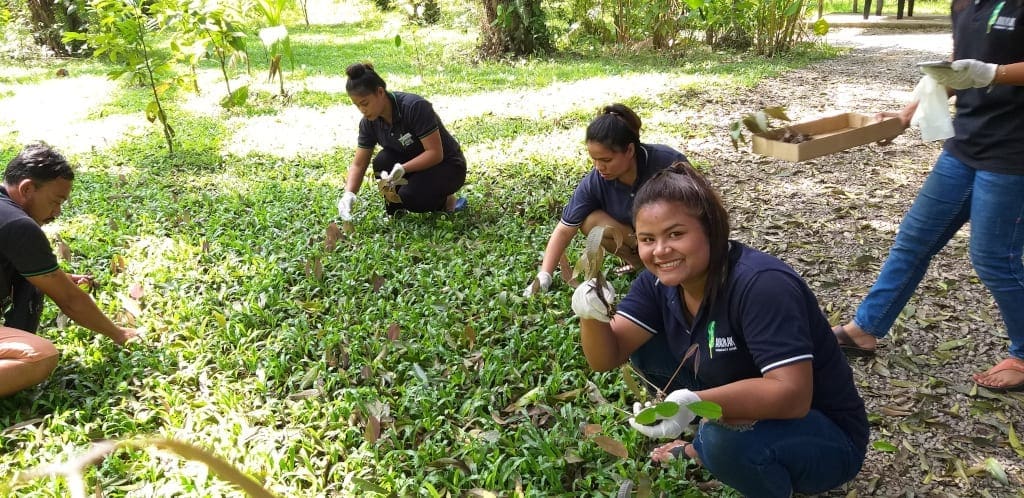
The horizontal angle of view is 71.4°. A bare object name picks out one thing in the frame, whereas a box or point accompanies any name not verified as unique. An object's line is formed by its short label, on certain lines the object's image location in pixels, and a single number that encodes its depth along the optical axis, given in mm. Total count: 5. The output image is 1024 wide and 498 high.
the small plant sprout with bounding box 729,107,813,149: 2994
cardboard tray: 2582
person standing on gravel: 1962
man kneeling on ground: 2402
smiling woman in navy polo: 1556
